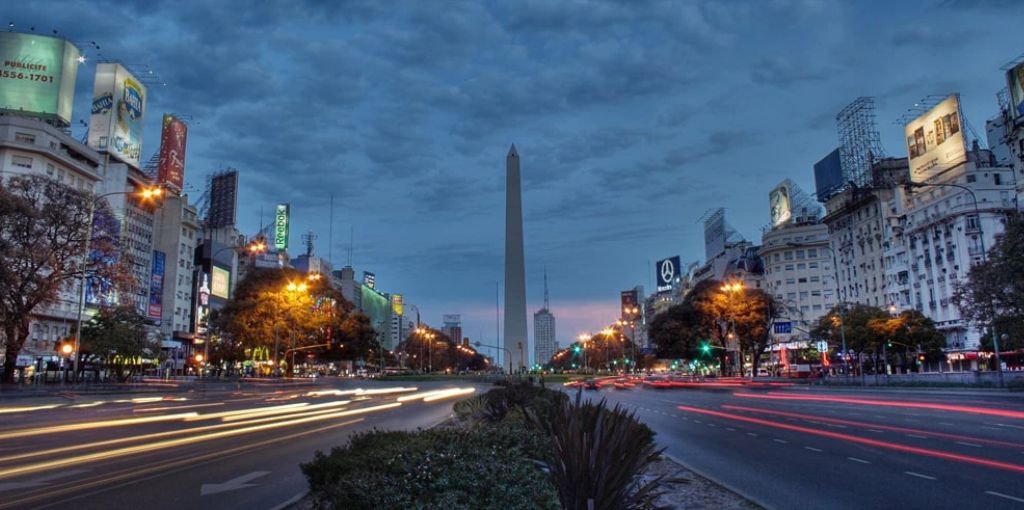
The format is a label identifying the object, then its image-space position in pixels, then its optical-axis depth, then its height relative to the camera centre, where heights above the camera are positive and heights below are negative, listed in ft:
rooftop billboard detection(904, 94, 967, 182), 276.21 +90.80
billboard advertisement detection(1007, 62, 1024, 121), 239.09 +94.64
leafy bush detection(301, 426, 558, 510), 15.75 -2.66
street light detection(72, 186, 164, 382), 137.49 +23.54
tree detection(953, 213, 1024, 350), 133.80 +15.08
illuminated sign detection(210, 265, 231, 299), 396.28 +50.69
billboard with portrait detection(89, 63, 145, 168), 325.21 +123.07
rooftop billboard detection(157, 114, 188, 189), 369.09 +117.15
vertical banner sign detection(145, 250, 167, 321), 335.26 +42.06
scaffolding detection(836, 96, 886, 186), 372.79 +120.74
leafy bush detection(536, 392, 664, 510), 20.56 -3.02
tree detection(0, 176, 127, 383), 140.05 +26.10
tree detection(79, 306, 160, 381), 193.16 +9.22
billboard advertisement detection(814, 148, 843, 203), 403.95 +109.97
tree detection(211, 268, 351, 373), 246.68 +20.56
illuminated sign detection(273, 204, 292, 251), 547.08 +113.01
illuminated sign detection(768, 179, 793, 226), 467.52 +107.84
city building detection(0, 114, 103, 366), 265.54 +83.51
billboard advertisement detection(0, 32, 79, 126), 271.69 +117.75
